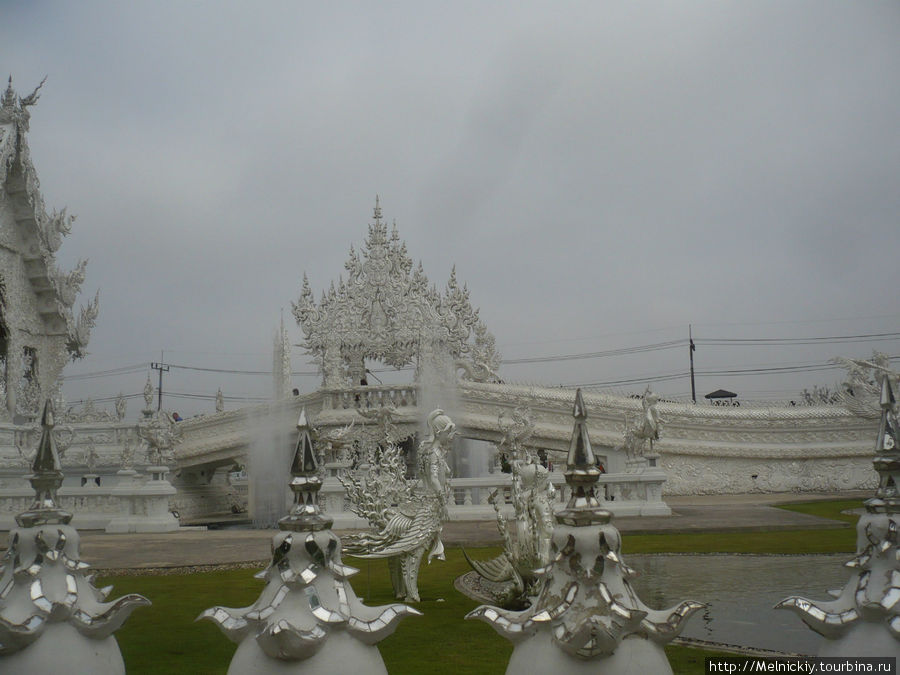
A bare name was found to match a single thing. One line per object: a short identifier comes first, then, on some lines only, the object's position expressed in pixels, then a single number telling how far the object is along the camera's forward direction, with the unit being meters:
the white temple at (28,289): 21.48
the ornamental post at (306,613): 2.53
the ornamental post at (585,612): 2.40
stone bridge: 21.58
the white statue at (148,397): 18.77
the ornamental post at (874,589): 2.49
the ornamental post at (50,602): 2.79
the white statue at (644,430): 17.23
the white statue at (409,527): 6.65
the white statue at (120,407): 21.88
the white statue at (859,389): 22.66
